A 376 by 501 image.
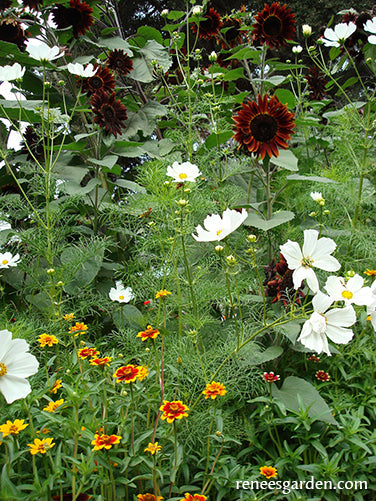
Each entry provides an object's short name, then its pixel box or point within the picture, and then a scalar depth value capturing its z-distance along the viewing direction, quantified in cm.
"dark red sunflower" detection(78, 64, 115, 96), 180
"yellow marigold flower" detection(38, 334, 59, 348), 100
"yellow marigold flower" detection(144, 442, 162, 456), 81
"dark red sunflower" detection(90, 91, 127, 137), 169
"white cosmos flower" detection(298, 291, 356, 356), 82
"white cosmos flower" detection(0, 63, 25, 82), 134
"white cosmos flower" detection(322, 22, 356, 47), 165
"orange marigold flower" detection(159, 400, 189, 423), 81
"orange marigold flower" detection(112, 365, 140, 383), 84
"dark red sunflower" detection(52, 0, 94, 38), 193
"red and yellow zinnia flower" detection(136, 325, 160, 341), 92
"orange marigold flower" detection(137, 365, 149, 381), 90
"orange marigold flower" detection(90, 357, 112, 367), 91
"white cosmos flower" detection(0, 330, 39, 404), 76
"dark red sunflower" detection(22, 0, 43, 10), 190
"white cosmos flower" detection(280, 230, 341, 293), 89
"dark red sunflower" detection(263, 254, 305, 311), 129
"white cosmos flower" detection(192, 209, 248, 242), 92
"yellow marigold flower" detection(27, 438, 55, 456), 78
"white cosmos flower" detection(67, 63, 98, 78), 145
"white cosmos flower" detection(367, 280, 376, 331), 93
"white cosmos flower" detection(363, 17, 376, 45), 154
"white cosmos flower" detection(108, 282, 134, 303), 147
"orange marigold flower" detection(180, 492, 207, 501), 81
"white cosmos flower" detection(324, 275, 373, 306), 90
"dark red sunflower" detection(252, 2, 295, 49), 174
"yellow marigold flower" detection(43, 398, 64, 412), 92
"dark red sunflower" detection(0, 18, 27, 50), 205
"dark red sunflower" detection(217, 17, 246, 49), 222
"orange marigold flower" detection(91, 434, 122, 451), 79
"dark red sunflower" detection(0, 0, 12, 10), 203
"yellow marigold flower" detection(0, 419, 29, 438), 80
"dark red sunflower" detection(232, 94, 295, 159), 138
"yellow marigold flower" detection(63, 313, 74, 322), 112
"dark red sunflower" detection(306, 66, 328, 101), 239
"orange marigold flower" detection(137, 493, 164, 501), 81
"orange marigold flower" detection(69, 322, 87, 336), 112
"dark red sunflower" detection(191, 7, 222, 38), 210
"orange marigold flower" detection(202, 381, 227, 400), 88
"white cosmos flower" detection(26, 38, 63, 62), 131
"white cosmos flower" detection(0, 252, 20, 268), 143
